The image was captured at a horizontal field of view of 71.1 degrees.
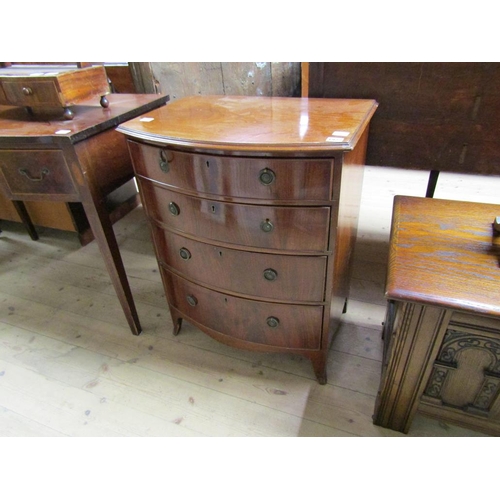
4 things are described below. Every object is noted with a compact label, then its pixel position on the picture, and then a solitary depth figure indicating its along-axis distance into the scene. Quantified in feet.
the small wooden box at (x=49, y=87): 3.79
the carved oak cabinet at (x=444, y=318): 2.77
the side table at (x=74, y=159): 3.67
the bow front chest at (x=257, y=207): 2.89
